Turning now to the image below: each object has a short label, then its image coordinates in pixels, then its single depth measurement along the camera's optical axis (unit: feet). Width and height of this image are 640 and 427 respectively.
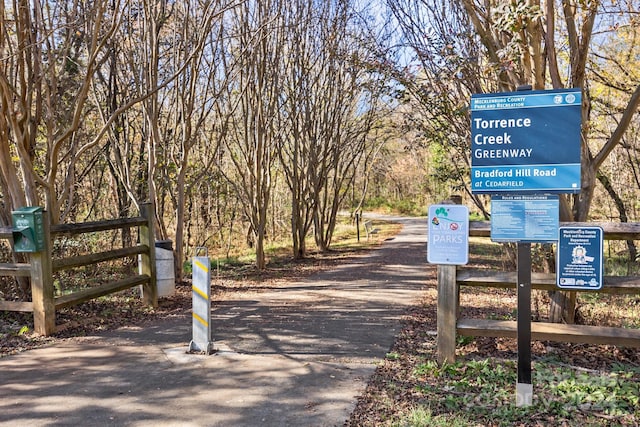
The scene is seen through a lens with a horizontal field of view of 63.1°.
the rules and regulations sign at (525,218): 14.03
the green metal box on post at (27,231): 21.42
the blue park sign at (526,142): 14.07
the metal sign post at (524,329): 14.38
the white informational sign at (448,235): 16.62
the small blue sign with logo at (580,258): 14.52
